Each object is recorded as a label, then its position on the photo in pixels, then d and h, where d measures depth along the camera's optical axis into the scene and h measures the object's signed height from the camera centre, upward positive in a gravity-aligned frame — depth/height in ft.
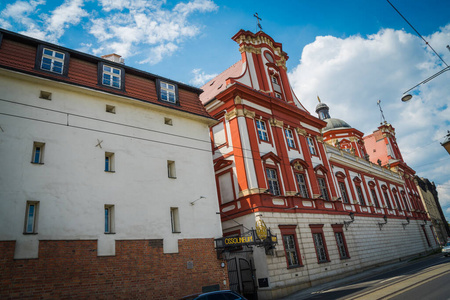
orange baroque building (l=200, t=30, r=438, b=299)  66.44 +17.90
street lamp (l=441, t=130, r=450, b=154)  36.65 +10.51
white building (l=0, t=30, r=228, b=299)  38.50 +14.33
